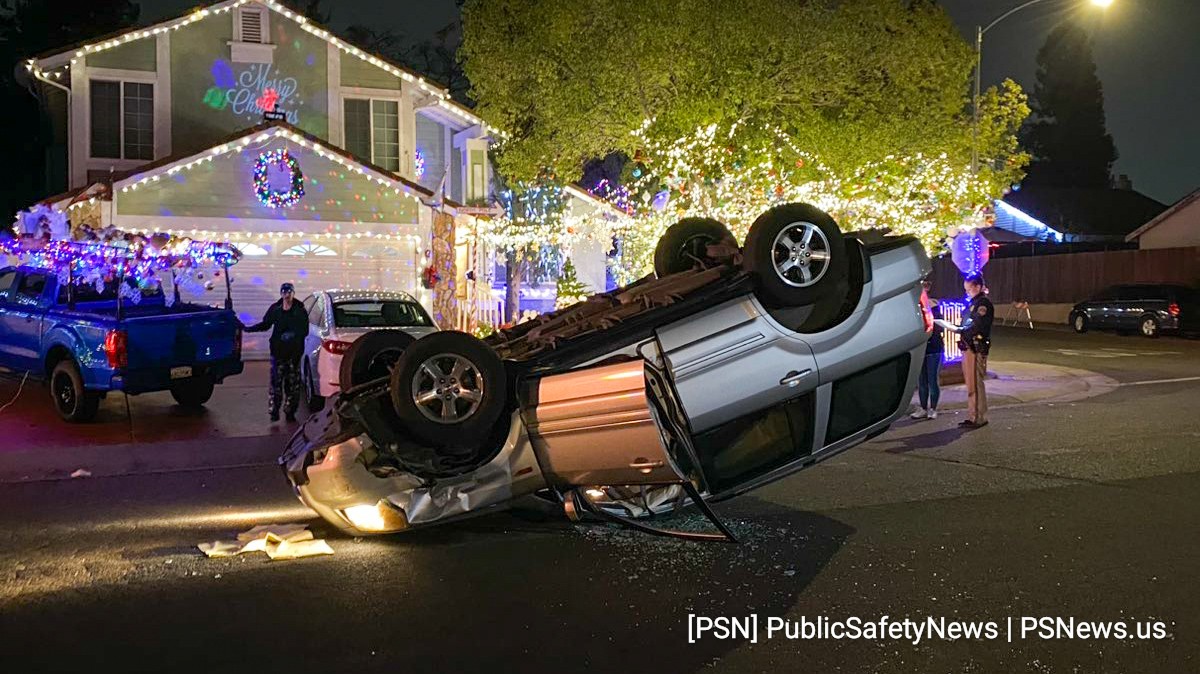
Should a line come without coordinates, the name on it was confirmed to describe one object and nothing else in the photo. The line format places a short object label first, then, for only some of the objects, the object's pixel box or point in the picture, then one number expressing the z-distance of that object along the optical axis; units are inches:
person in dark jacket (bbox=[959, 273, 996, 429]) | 458.0
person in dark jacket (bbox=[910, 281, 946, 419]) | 484.7
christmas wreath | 762.2
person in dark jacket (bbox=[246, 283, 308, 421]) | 491.2
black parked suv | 1073.5
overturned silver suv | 238.8
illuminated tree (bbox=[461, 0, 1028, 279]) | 634.2
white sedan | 503.5
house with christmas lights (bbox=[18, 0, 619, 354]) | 756.0
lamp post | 765.3
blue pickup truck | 471.2
